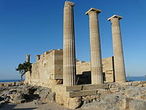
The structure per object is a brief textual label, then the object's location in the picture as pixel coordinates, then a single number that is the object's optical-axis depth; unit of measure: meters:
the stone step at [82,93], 10.76
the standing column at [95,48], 13.61
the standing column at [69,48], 12.58
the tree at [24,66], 41.88
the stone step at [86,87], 11.36
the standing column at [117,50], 15.58
